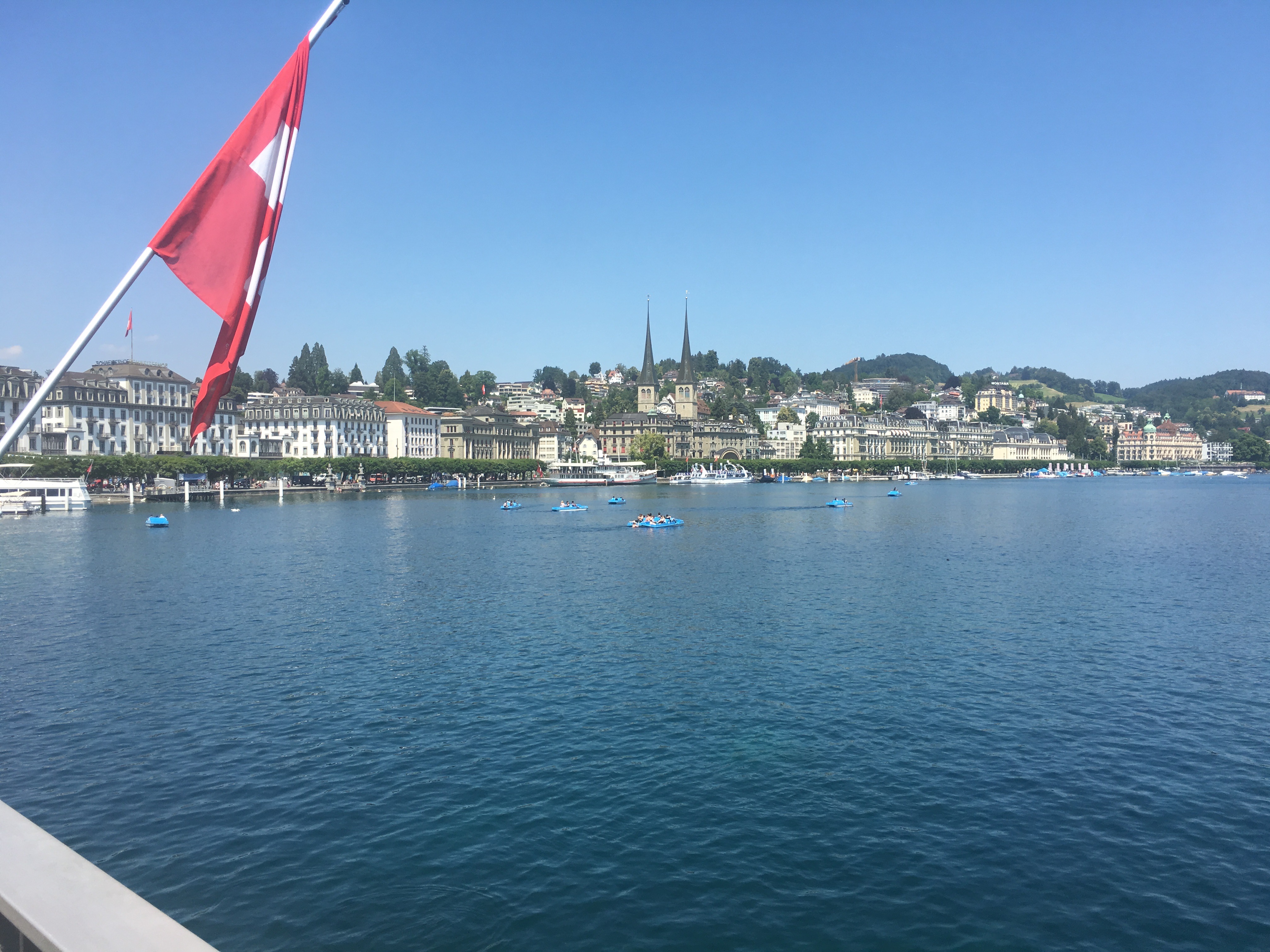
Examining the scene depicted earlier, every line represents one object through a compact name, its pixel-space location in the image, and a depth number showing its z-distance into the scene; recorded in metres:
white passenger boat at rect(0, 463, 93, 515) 79.00
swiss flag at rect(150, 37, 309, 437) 8.77
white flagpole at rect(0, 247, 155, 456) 8.30
